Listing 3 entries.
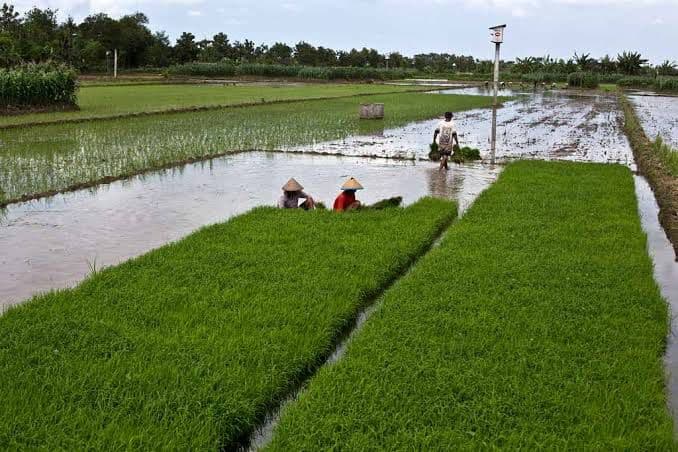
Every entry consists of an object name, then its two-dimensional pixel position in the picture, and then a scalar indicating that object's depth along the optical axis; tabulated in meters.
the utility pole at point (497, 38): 21.30
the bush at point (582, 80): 54.47
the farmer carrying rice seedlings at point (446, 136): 11.45
